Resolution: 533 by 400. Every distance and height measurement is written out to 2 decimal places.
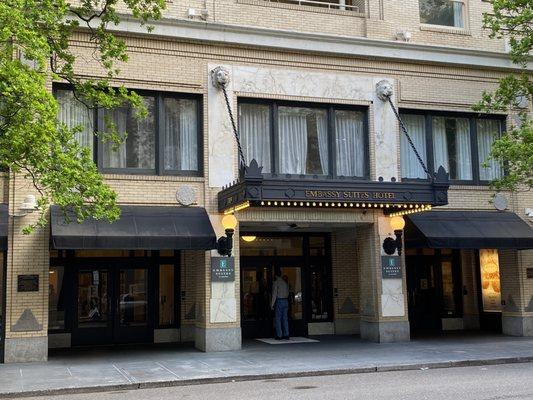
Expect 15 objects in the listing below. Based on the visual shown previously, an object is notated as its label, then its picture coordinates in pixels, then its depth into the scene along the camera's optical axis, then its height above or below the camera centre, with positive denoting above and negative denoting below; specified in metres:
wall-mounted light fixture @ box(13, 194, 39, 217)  15.55 +1.93
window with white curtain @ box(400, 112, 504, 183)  20.06 +4.06
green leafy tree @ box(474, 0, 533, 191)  16.62 +4.77
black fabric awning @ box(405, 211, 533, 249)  18.25 +1.33
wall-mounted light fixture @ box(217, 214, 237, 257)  16.73 +1.21
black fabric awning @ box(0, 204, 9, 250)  15.27 +1.47
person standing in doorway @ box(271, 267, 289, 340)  19.33 -0.62
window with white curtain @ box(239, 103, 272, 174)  18.33 +4.13
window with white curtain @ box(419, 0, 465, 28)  20.67 +8.19
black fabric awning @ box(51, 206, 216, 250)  15.35 +1.33
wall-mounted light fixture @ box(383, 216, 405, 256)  17.98 +1.14
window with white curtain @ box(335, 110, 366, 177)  19.14 +3.96
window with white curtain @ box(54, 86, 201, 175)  17.08 +3.99
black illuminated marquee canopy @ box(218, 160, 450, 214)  15.34 +2.14
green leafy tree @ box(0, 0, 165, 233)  11.03 +2.94
